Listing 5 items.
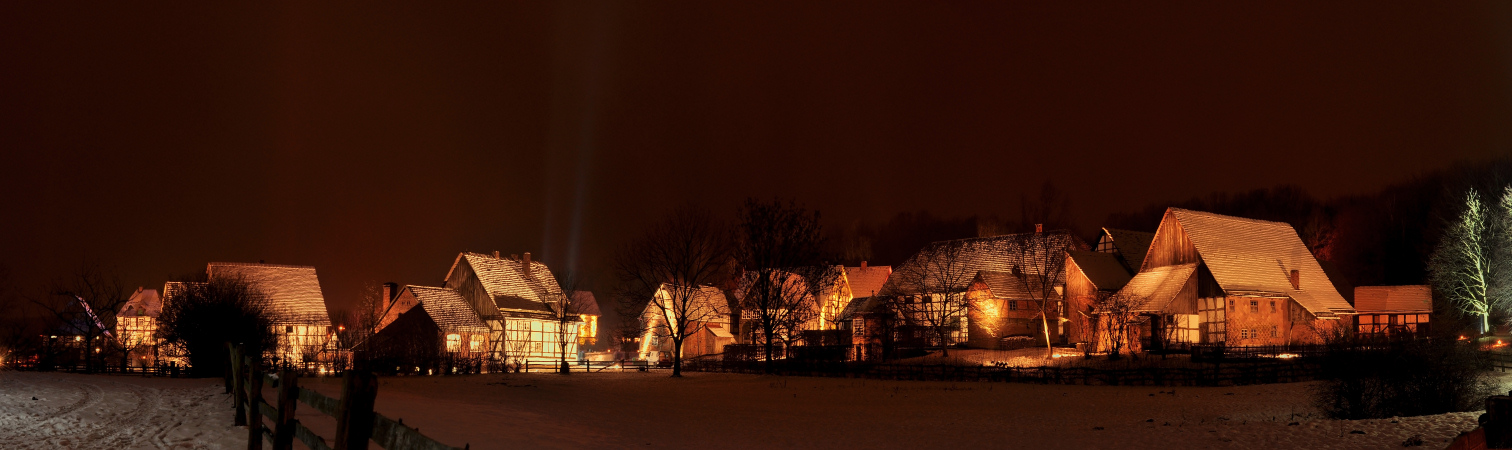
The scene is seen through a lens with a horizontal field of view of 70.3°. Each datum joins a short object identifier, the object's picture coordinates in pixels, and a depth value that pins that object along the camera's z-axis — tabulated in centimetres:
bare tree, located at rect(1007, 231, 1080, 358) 6353
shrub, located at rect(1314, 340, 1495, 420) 2542
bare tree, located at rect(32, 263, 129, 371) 5803
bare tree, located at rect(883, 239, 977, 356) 6188
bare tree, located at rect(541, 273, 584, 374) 7125
